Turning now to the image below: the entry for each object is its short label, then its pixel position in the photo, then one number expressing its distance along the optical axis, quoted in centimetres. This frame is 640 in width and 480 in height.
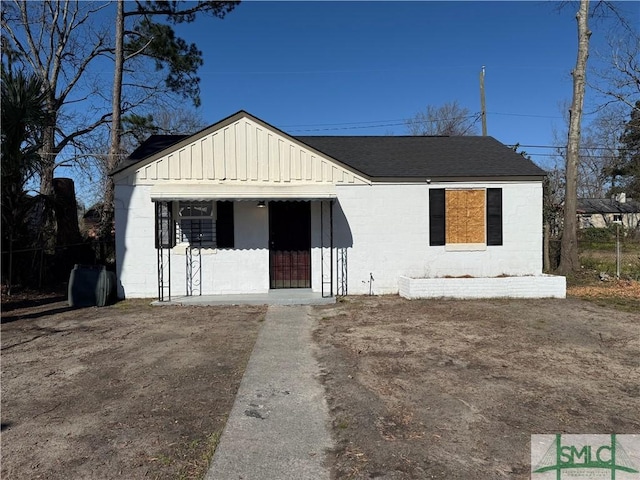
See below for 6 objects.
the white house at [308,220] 946
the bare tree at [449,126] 3109
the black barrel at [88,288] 884
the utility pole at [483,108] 1972
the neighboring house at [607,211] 4197
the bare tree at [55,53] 1736
